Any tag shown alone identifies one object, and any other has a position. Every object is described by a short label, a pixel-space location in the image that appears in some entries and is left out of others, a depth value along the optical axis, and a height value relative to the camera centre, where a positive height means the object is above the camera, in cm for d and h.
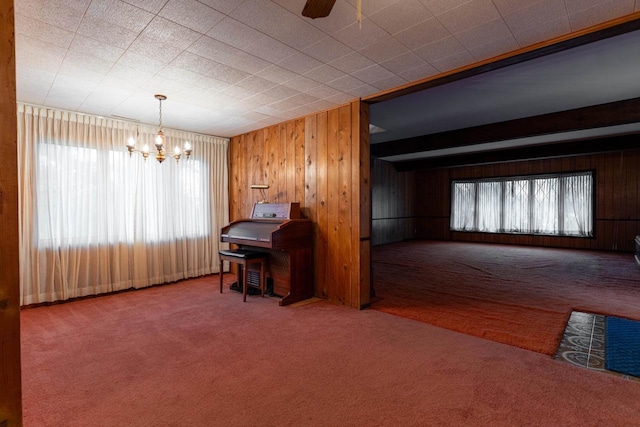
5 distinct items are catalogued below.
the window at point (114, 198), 391 +19
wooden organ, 388 -41
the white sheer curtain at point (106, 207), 380 +6
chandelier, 341 +72
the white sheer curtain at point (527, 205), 842 +14
